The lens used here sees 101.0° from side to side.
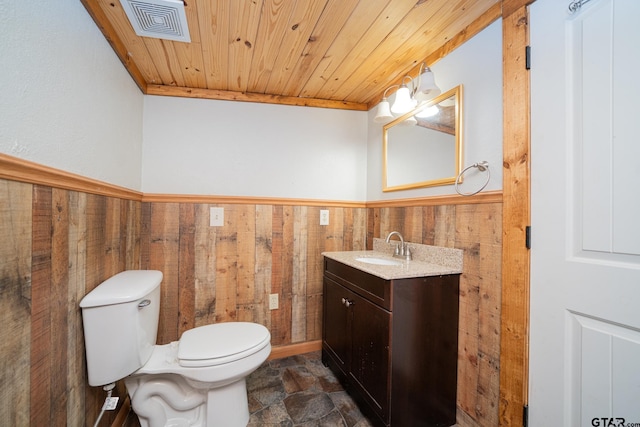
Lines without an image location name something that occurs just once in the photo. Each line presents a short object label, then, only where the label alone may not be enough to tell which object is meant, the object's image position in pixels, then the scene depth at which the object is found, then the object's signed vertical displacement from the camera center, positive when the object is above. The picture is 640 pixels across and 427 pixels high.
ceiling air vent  1.17 +0.93
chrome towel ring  1.26 +0.25
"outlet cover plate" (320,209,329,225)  2.24 +0.00
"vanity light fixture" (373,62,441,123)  1.37 +0.71
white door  0.83 +0.02
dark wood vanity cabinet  1.25 -0.66
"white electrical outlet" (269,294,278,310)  2.10 -0.69
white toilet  1.08 -0.67
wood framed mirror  1.44 +0.46
